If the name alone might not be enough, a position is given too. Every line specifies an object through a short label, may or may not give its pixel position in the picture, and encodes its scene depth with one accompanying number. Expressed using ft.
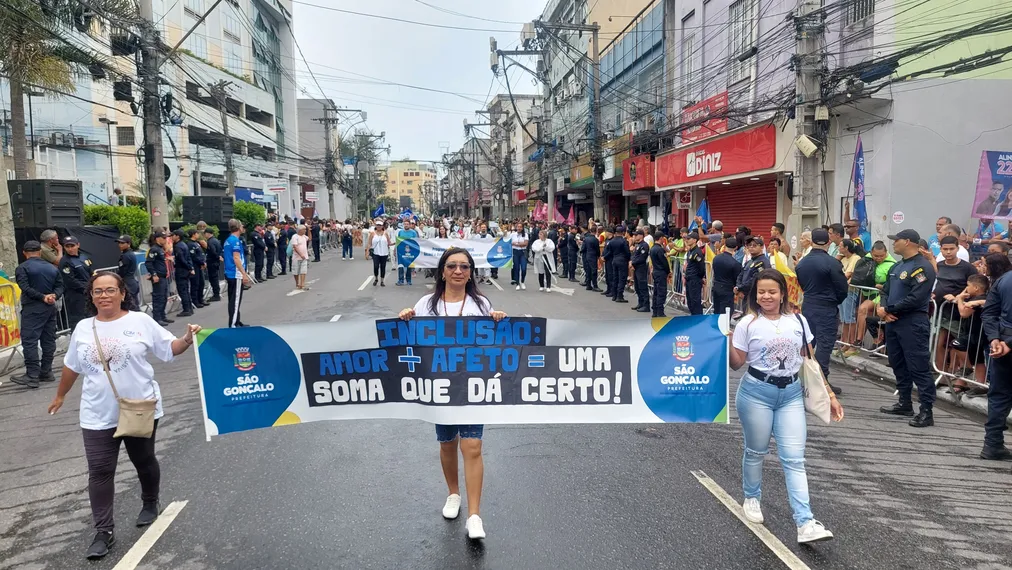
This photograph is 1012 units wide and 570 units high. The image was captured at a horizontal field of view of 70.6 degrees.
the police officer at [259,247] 70.33
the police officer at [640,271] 48.26
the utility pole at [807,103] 43.78
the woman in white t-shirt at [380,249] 61.98
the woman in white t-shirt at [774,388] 13.75
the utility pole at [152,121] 58.95
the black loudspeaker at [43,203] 51.36
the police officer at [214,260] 55.93
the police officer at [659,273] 45.60
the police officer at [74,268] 31.40
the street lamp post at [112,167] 127.44
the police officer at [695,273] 42.01
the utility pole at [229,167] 112.70
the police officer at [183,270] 47.78
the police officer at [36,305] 27.68
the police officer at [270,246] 75.66
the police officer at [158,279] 43.27
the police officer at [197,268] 50.26
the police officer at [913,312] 21.81
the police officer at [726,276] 36.68
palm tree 54.75
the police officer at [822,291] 23.71
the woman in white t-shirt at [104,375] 13.66
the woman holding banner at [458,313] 13.82
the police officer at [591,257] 61.41
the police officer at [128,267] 38.26
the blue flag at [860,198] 48.65
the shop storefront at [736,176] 60.95
